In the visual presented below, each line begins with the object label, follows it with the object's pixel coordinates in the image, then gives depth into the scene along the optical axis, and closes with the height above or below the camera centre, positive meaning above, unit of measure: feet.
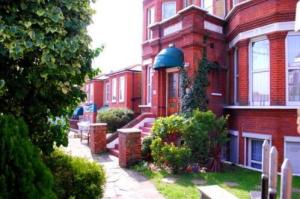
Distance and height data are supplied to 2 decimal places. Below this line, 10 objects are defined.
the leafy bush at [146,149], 37.11 -6.00
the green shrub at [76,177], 17.53 -4.57
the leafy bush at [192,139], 31.37 -4.19
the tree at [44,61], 14.33 +2.02
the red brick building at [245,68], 31.73 +3.98
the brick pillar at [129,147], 34.93 -5.47
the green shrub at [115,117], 61.43 -3.66
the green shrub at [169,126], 32.96 -2.89
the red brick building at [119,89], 79.05 +3.13
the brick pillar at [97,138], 44.50 -5.60
